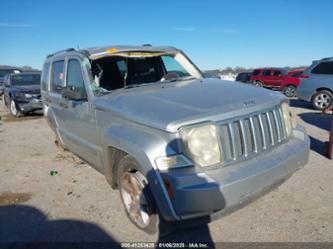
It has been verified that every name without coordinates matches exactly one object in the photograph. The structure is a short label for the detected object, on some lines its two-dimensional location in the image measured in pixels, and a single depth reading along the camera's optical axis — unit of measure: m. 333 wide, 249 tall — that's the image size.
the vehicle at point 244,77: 22.58
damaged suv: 2.49
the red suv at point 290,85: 16.69
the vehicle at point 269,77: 19.08
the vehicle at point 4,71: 24.00
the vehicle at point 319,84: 10.28
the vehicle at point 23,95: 11.43
